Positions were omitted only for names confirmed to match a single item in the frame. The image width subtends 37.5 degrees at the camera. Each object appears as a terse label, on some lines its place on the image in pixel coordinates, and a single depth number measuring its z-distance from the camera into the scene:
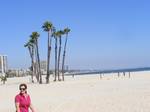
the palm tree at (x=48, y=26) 30.96
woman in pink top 4.69
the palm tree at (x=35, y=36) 33.07
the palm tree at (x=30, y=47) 35.43
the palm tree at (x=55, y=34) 34.24
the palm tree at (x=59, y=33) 34.69
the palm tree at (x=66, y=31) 35.32
